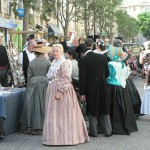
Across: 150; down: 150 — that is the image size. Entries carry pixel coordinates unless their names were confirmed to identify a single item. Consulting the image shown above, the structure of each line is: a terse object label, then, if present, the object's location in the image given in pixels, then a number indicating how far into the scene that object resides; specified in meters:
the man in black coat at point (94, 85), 7.79
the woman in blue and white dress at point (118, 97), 8.13
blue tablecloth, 7.74
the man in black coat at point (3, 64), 10.41
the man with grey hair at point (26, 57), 9.77
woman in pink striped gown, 7.14
